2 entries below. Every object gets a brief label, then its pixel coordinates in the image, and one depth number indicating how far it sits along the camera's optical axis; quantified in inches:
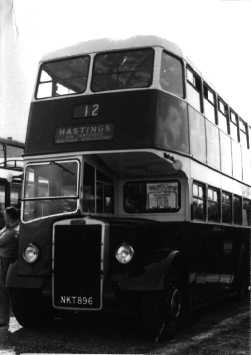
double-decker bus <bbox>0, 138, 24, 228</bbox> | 514.6
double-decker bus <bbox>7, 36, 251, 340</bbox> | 284.4
